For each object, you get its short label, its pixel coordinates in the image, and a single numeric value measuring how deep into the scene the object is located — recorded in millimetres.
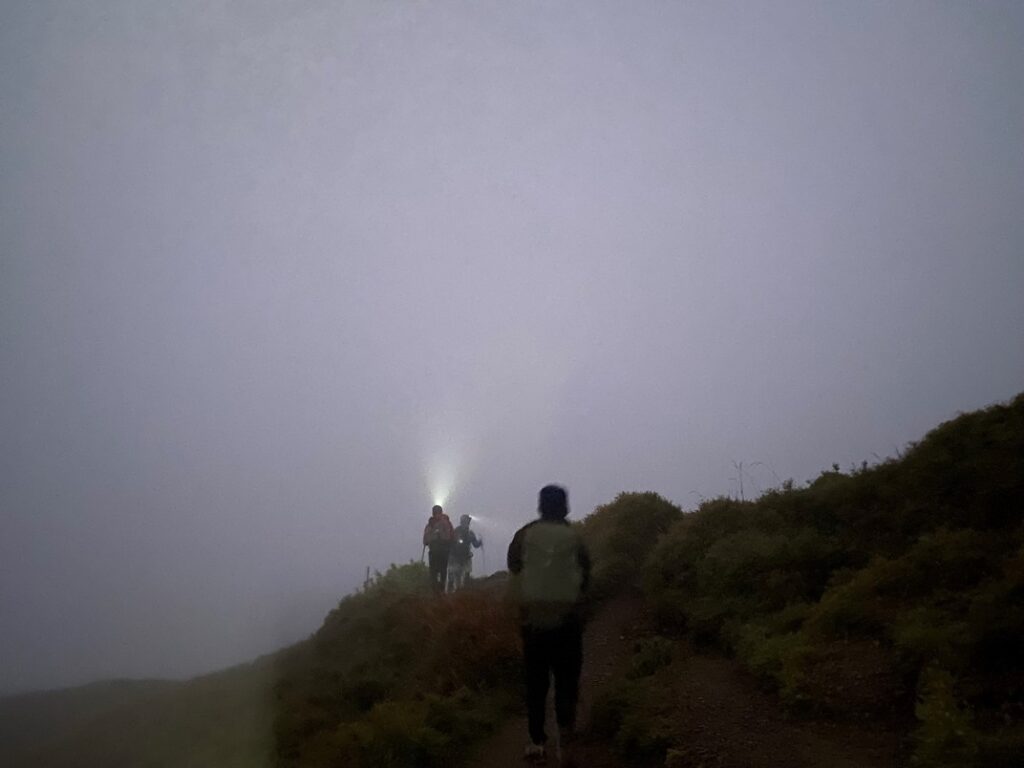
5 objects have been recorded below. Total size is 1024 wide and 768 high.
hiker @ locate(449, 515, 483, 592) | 18516
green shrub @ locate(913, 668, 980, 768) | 4695
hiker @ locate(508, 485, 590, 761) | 6340
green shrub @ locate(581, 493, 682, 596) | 11766
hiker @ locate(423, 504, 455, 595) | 15992
